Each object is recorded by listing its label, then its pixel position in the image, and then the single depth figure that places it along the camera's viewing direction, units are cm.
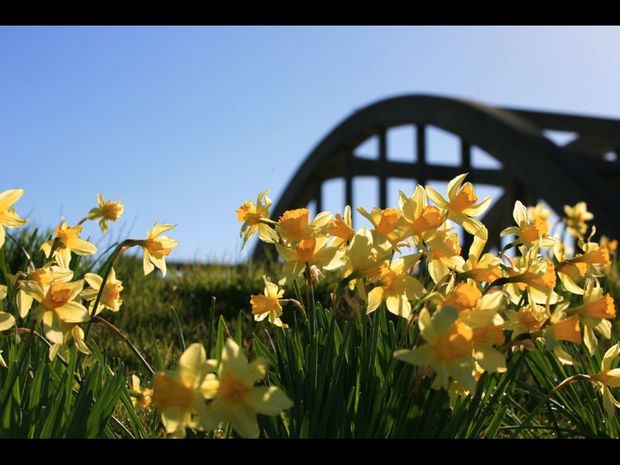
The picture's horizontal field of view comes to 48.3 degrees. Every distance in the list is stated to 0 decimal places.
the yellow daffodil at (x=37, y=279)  137
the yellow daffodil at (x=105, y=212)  232
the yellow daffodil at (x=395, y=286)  138
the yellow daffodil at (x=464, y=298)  115
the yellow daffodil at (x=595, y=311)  141
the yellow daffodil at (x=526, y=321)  141
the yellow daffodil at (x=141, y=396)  143
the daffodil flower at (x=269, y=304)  159
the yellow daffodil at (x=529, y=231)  161
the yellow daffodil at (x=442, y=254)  144
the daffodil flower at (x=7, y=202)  158
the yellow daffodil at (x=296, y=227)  145
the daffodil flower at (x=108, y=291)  169
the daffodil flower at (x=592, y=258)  162
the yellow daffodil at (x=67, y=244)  181
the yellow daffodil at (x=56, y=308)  133
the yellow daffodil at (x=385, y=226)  141
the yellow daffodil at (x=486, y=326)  115
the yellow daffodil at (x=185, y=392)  105
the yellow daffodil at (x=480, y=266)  141
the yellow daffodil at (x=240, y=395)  105
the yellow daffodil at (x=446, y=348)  110
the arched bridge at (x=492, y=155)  808
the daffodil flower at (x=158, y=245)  164
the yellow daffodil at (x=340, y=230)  149
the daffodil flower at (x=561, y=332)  133
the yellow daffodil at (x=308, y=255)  145
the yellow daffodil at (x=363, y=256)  137
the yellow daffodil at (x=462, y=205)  150
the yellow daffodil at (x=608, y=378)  152
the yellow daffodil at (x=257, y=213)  167
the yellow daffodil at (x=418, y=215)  141
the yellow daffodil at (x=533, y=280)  143
